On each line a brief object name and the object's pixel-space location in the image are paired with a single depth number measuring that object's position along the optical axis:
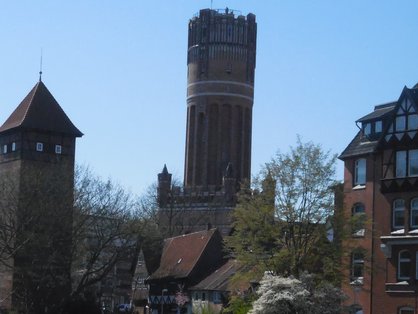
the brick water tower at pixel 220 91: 125.38
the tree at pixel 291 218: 48.41
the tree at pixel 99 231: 73.44
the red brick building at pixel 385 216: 50.22
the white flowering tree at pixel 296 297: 45.66
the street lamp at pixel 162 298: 80.48
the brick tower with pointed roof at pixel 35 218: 70.62
